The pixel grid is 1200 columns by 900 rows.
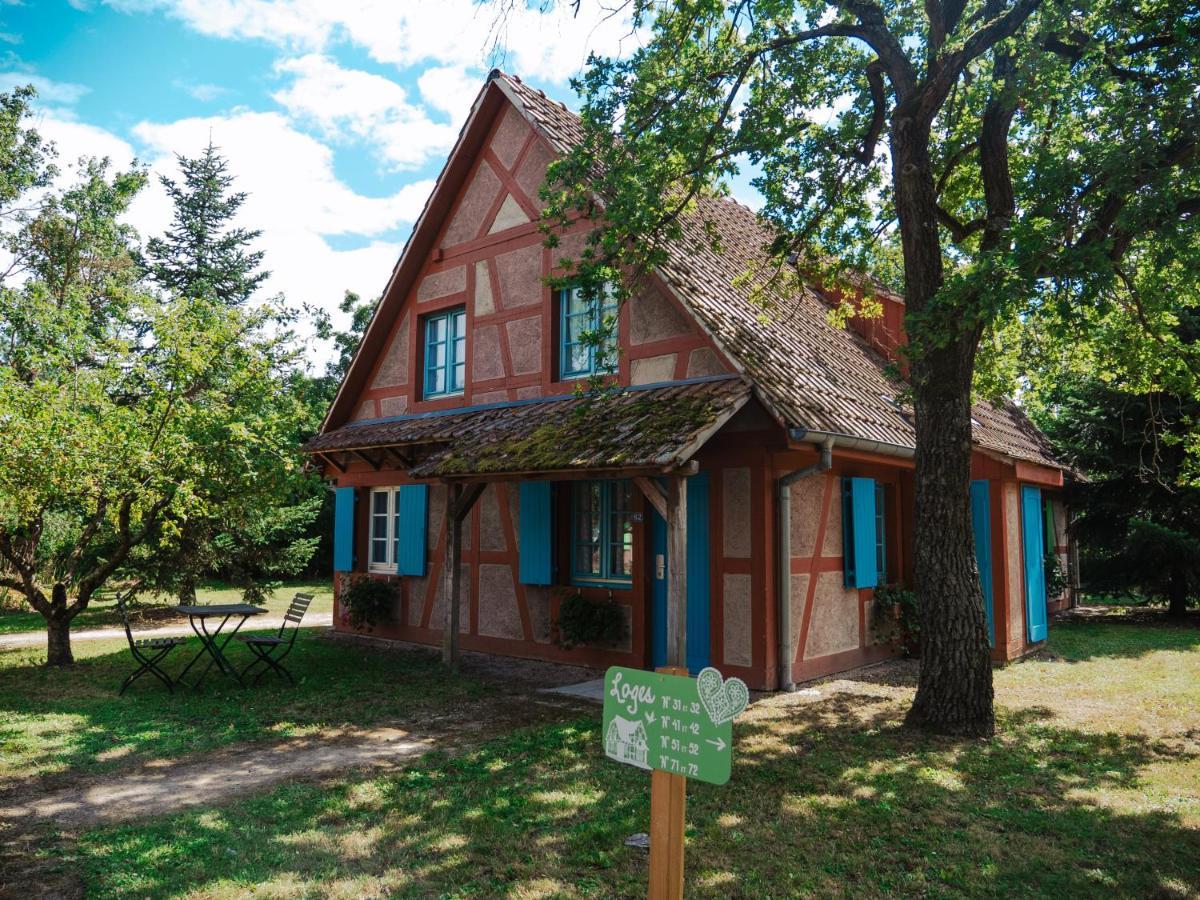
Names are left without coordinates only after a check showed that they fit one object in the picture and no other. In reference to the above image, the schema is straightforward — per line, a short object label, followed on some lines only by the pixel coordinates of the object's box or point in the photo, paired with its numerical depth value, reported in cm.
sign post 288
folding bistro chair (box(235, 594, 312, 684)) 840
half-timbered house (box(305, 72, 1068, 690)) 803
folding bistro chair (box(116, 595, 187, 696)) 802
